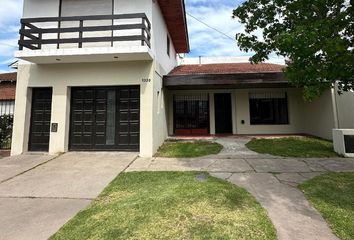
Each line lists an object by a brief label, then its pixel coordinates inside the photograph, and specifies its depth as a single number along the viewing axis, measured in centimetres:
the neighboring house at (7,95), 1568
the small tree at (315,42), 495
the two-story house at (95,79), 792
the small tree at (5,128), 942
